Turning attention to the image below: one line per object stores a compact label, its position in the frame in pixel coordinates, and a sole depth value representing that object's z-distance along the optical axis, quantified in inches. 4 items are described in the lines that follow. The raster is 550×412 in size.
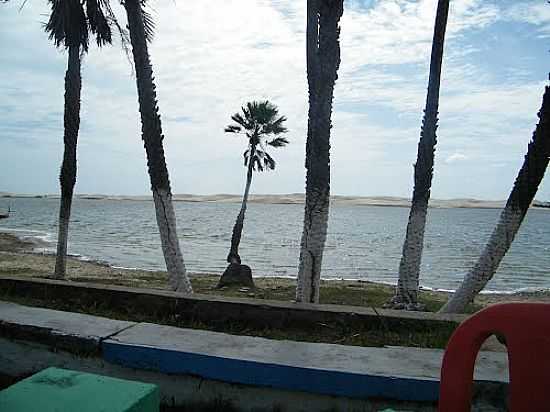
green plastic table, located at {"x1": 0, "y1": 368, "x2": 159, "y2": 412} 77.6
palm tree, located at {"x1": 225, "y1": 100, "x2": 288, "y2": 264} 854.5
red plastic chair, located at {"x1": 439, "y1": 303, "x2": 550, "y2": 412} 55.5
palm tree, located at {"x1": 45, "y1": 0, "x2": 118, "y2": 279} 434.6
